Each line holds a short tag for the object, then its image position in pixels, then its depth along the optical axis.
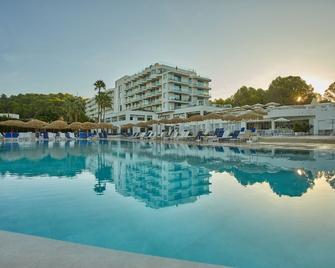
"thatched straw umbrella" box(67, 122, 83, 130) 34.50
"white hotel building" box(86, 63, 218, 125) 51.31
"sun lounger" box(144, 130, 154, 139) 35.22
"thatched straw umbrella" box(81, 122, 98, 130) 35.65
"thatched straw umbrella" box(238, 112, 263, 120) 21.73
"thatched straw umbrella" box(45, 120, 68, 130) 33.47
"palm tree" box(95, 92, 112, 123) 50.94
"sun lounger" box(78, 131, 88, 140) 38.27
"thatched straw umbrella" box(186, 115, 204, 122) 24.72
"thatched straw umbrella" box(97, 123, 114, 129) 37.76
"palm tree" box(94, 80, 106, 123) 49.78
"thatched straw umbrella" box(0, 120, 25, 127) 30.55
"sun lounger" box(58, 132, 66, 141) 36.12
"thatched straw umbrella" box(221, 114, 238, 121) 22.36
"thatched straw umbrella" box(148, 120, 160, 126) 31.56
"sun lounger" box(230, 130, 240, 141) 22.69
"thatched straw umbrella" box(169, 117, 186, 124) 27.98
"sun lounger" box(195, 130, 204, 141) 26.34
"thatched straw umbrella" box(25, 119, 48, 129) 32.19
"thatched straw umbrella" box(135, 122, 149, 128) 33.95
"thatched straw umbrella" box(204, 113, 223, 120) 23.93
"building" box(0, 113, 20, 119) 51.03
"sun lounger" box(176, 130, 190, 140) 29.27
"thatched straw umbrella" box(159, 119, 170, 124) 29.75
